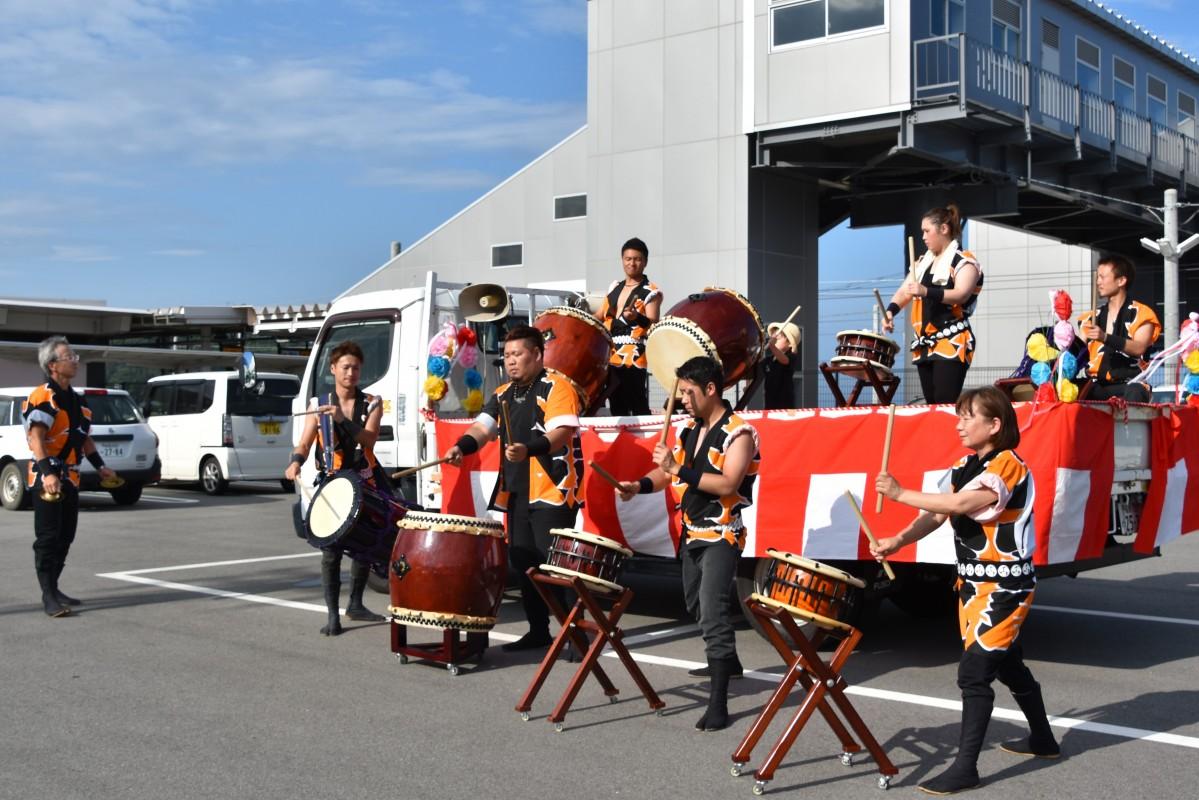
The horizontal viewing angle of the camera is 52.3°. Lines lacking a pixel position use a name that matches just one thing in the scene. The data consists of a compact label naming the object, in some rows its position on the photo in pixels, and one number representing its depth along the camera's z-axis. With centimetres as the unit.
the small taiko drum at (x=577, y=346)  841
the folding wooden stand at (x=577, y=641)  587
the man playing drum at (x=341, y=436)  808
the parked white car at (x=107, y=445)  1780
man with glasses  877
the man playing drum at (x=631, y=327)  898
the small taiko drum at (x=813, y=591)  502
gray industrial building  2191
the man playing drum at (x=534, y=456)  714
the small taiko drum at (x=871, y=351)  750
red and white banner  625
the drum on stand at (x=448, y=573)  689
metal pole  2469
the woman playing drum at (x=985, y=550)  496
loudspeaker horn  985
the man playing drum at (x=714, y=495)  571
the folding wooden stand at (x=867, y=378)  755
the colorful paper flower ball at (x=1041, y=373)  672
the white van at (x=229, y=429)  2011
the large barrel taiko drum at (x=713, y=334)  747
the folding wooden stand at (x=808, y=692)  496
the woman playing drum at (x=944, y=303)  755
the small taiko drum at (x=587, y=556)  602
